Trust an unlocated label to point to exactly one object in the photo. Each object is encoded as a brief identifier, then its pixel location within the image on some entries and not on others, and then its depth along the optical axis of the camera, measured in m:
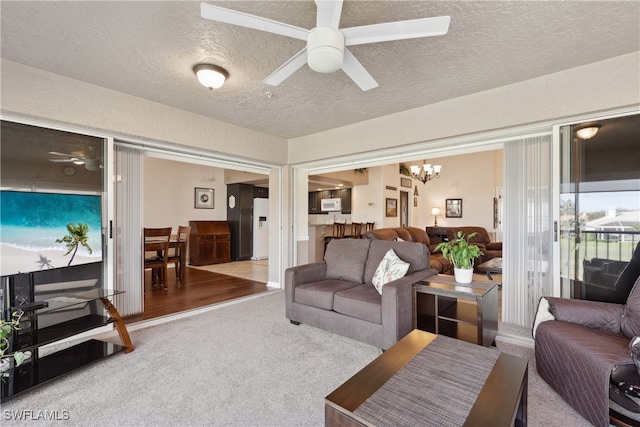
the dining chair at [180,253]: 5.02
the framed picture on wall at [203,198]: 7.48
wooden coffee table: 1.10
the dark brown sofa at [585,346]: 1.54
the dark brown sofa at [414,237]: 4.48
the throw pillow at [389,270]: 2.69
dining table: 5.02
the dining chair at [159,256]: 4.55
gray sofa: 2.39
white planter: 2.57
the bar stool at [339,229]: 6.82
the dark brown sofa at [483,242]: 6.10
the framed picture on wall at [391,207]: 7.86
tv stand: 1.98
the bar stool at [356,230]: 7.15
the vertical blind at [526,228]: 2.85
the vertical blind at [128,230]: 3.20
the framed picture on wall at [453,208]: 8.47
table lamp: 8.66
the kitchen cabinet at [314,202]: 8.95
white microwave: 8.41
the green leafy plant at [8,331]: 1.58
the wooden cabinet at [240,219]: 7.80
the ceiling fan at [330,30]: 1.47
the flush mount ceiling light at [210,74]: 2.49
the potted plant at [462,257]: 2.58
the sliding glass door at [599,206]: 2.39
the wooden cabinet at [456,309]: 2.28
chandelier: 7.09
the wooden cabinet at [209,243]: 7.01
